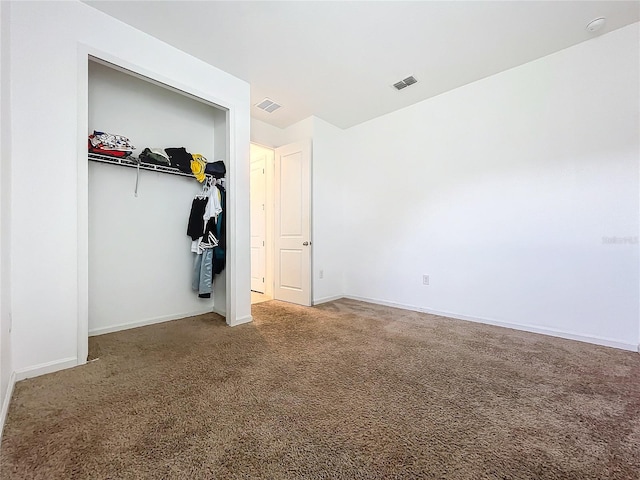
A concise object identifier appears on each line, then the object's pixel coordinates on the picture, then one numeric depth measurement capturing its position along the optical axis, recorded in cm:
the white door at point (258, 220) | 473
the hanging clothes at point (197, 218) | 317
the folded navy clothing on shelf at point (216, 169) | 312
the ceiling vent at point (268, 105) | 359
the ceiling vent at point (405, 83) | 313
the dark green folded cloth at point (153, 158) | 279
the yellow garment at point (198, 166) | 310
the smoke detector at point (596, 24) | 227
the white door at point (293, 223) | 394
